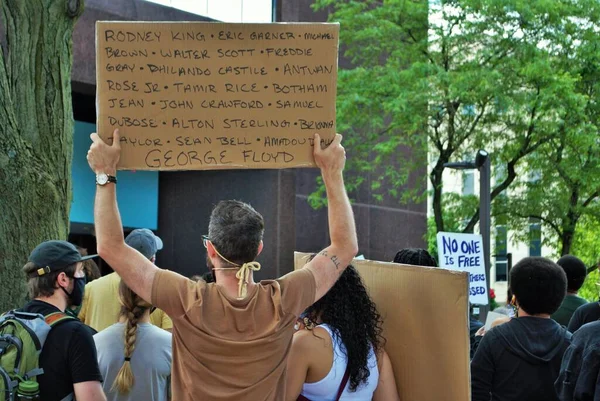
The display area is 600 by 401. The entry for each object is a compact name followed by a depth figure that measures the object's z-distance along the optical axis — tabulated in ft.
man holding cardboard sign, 11.02
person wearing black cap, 12.52
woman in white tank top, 12.51
